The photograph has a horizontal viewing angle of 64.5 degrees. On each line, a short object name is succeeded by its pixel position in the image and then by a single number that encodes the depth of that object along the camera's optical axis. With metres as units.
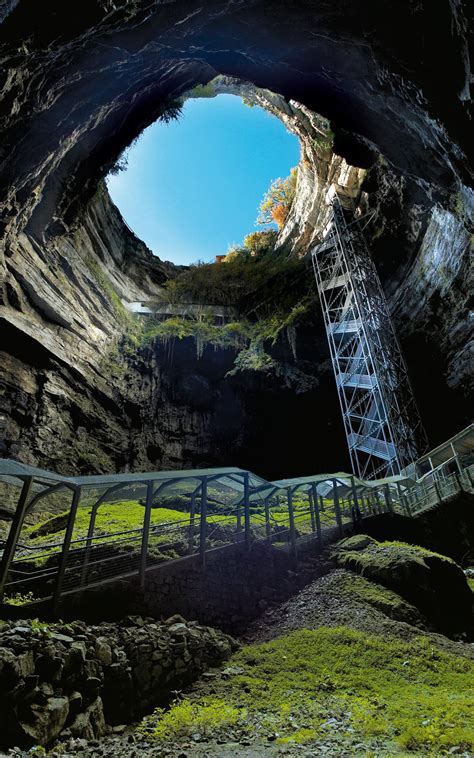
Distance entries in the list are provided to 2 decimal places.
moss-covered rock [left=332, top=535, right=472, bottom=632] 8.88
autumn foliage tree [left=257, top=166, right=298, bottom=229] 32.56
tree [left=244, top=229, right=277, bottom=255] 31.89
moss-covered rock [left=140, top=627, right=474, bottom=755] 4.47
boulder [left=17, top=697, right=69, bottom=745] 3.90
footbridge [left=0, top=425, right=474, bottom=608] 6.73
